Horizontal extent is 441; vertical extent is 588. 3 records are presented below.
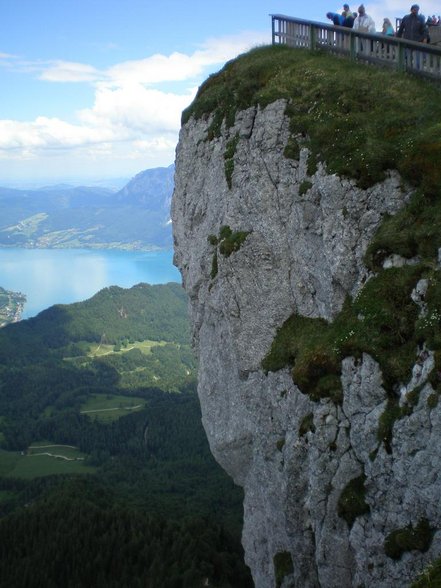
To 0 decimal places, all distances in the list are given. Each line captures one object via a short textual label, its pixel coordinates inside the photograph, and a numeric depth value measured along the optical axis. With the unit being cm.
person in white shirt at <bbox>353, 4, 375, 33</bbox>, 2503
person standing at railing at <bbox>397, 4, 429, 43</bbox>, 2162
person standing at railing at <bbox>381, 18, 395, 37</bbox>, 2445
